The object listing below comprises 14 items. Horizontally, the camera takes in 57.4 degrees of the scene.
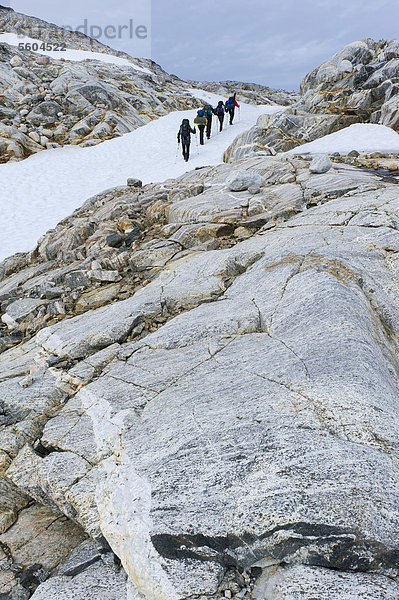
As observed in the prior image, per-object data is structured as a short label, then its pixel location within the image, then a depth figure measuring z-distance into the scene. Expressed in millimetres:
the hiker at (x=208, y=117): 27934
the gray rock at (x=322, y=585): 2898
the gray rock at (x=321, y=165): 12656
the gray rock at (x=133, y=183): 18156
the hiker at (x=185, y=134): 23719
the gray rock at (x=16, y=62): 43906
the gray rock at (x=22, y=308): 9734
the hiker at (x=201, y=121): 26047
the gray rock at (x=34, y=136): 32219
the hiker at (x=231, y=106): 31203
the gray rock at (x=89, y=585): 3732
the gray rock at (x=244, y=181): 12734
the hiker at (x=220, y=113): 30181
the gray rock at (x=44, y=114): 35097
